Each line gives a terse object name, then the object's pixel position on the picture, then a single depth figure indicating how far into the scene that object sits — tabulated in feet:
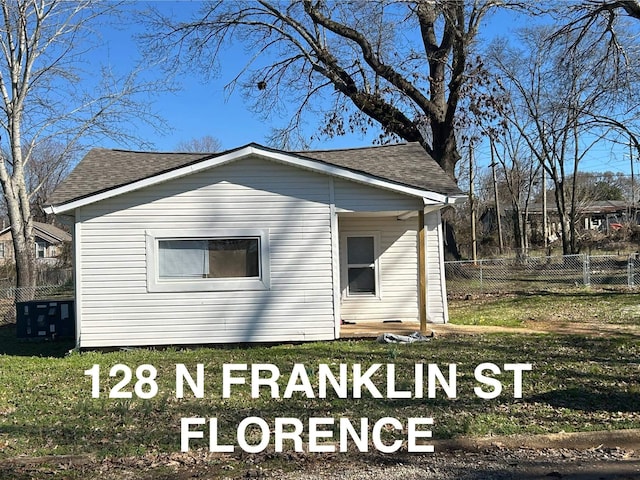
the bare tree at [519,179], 148.15
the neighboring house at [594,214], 185.37
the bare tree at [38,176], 114.19
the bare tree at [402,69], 60.90
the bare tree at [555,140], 81.10
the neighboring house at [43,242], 157.79
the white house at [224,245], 32.14
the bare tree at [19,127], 54.08
